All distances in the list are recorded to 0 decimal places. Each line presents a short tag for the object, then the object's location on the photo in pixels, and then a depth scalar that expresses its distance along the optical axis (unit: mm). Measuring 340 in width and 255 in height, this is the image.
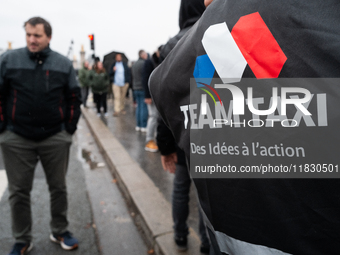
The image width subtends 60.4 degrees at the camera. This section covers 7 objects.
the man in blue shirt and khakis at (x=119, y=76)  9672
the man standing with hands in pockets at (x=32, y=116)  2473
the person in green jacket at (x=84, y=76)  11008
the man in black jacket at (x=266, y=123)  724
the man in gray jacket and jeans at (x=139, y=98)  7281
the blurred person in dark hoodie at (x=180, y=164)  1838
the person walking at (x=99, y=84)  10016
